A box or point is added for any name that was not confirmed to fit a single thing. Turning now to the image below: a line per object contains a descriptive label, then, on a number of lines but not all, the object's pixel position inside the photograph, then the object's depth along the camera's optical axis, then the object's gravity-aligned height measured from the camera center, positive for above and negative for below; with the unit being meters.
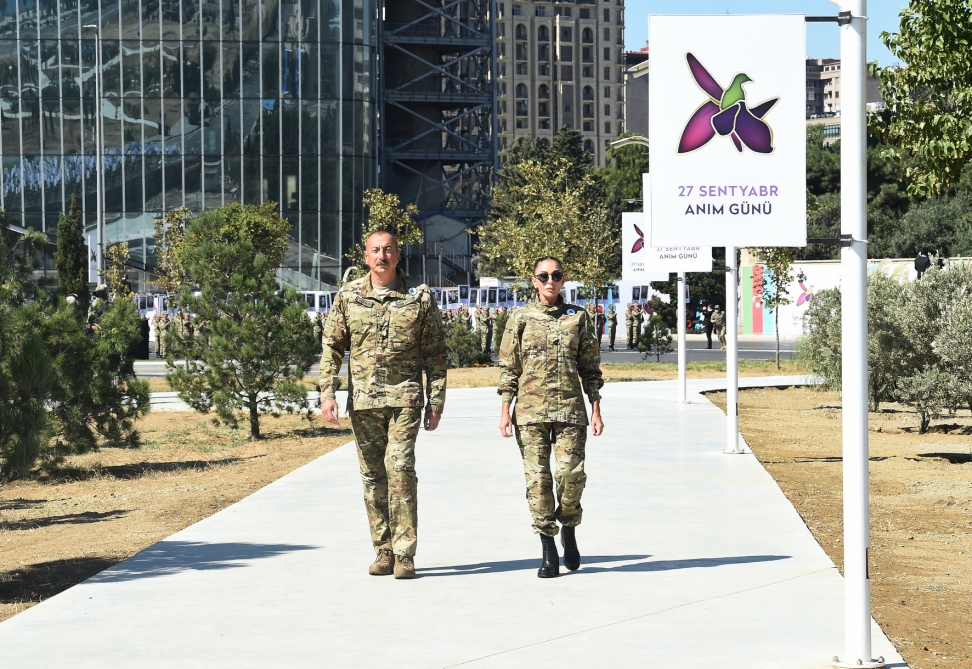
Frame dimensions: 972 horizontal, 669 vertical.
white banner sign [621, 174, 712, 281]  19.45 +0.70
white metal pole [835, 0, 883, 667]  6.14 -0.03
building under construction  86.12 +11.70
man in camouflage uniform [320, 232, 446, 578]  8.20 -0.38
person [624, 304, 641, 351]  47.81 -0.36
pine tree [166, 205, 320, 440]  19.55 -0.28
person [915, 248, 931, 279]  36.98 +1.21
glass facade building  70.25 +9.98
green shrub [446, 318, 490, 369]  37.12 -0.86
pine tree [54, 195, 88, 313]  53.41 +2.48
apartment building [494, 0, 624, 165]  185.00 +31.06
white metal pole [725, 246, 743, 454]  15.41 -0.65
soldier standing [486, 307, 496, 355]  41.81 -0.55
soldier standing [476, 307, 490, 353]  39.03 -0.40
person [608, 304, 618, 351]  48.31 -0.42
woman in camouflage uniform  8.38 -0.47
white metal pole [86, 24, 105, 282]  52.96 +4.54
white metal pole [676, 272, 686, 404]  21.64 -0.38
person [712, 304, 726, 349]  48.31 -0.42
